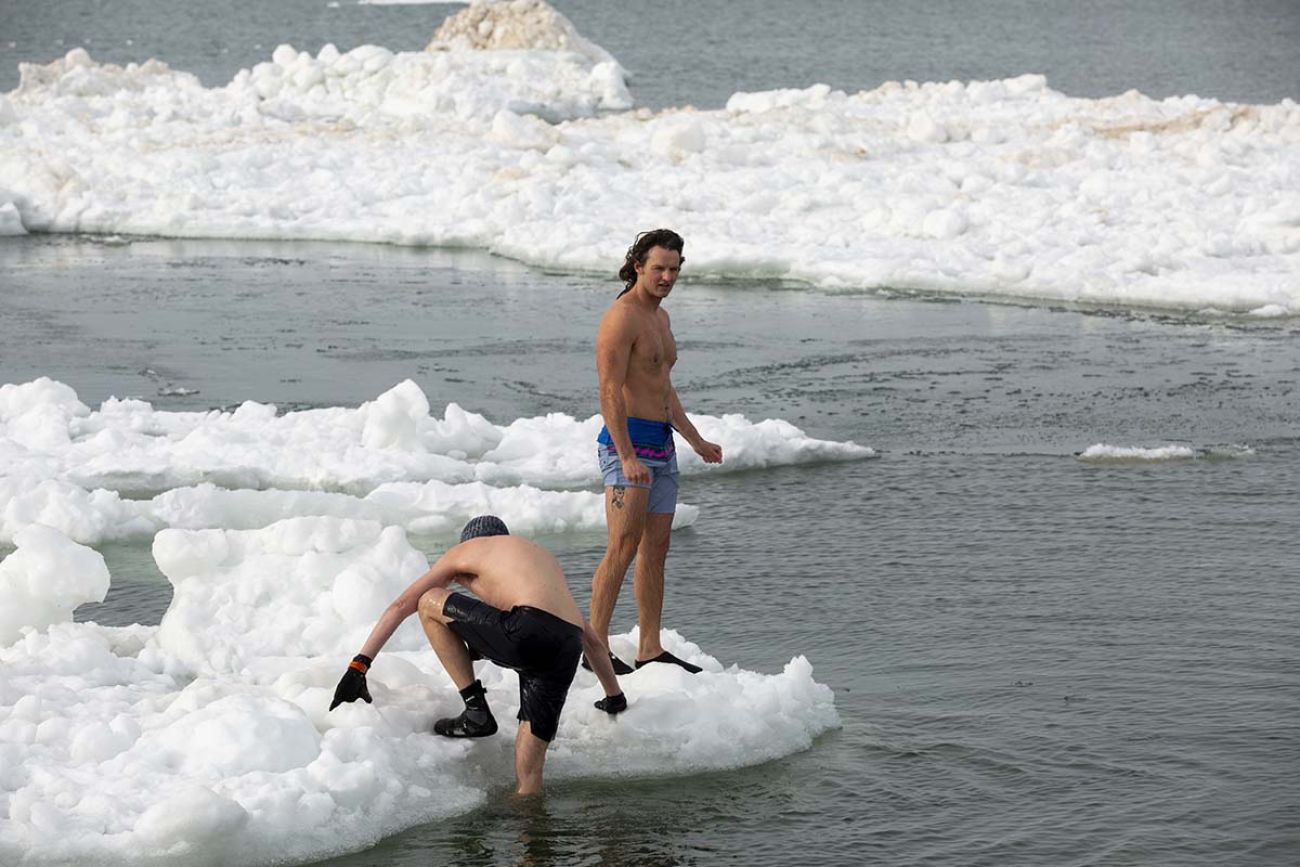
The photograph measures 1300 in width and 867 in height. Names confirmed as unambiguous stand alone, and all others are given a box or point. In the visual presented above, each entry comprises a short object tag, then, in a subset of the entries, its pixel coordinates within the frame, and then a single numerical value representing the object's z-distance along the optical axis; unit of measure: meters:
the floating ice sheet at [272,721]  13.66
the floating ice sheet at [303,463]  23.37
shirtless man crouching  14.48
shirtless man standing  16.06
